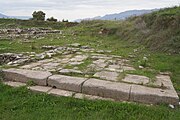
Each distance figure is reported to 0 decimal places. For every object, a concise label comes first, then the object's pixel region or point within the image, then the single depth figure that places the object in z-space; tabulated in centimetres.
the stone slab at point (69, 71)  301
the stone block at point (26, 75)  276
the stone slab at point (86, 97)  240
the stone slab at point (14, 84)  276
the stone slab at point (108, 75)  285
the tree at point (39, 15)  1869
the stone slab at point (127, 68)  336
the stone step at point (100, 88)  234
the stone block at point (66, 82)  258
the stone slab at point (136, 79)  276
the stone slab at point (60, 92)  248
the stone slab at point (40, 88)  257
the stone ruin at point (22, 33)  875
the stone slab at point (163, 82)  267
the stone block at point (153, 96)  231
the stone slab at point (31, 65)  330
